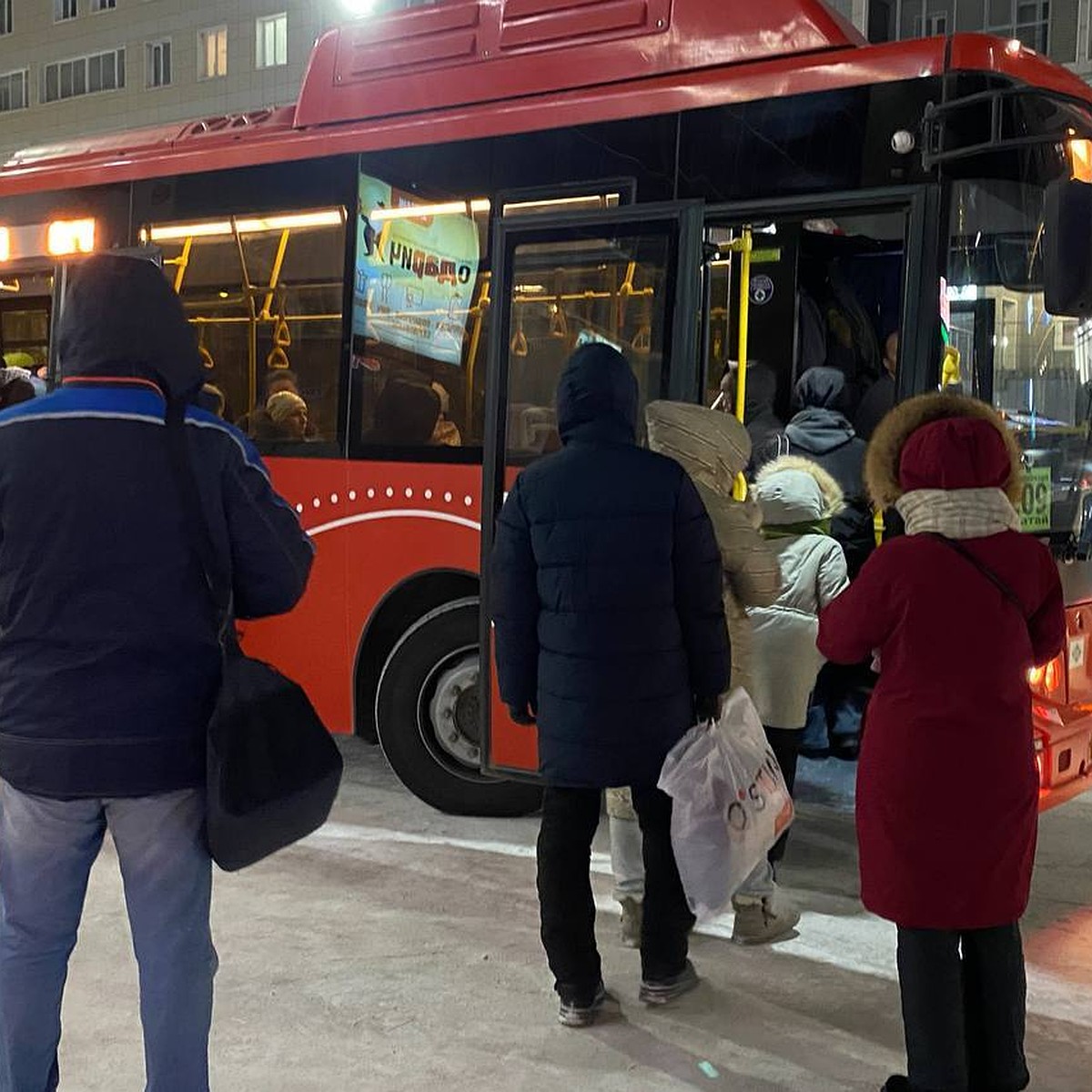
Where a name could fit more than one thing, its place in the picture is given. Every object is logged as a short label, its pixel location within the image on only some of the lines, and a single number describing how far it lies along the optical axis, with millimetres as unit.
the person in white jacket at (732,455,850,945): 4859
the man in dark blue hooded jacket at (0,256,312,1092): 2611
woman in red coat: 3078
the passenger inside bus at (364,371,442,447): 6113
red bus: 5074
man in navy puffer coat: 3752
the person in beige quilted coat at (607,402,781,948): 4156
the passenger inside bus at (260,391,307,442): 6516
